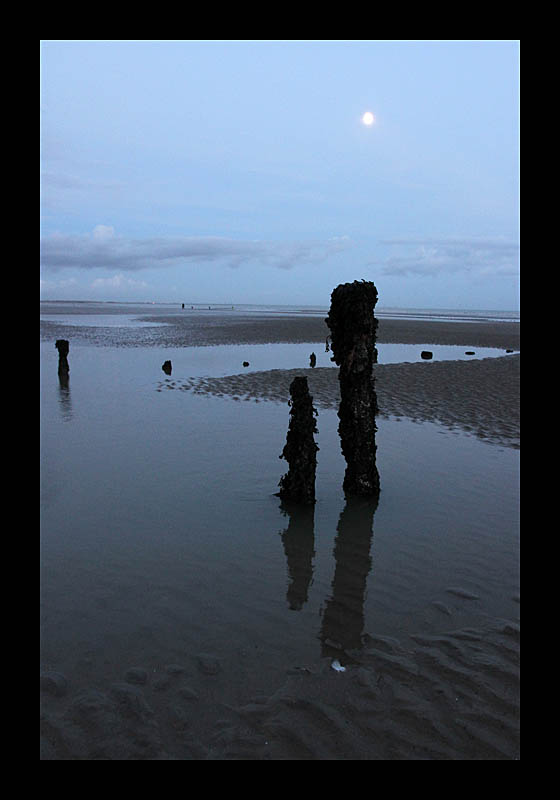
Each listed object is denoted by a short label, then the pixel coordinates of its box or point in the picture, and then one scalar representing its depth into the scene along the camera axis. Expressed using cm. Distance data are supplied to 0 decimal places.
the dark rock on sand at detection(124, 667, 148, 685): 555
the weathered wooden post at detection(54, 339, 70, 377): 2556
